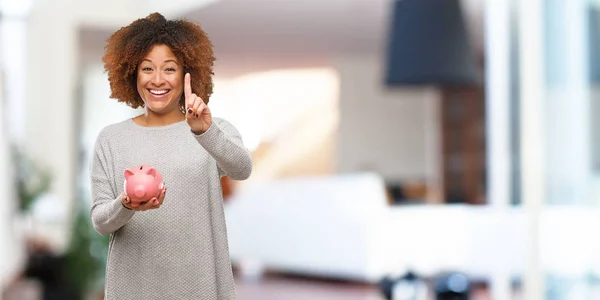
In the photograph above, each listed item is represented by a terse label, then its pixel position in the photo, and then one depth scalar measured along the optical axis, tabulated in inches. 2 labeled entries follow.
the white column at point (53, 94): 359.3
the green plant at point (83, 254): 282.4
